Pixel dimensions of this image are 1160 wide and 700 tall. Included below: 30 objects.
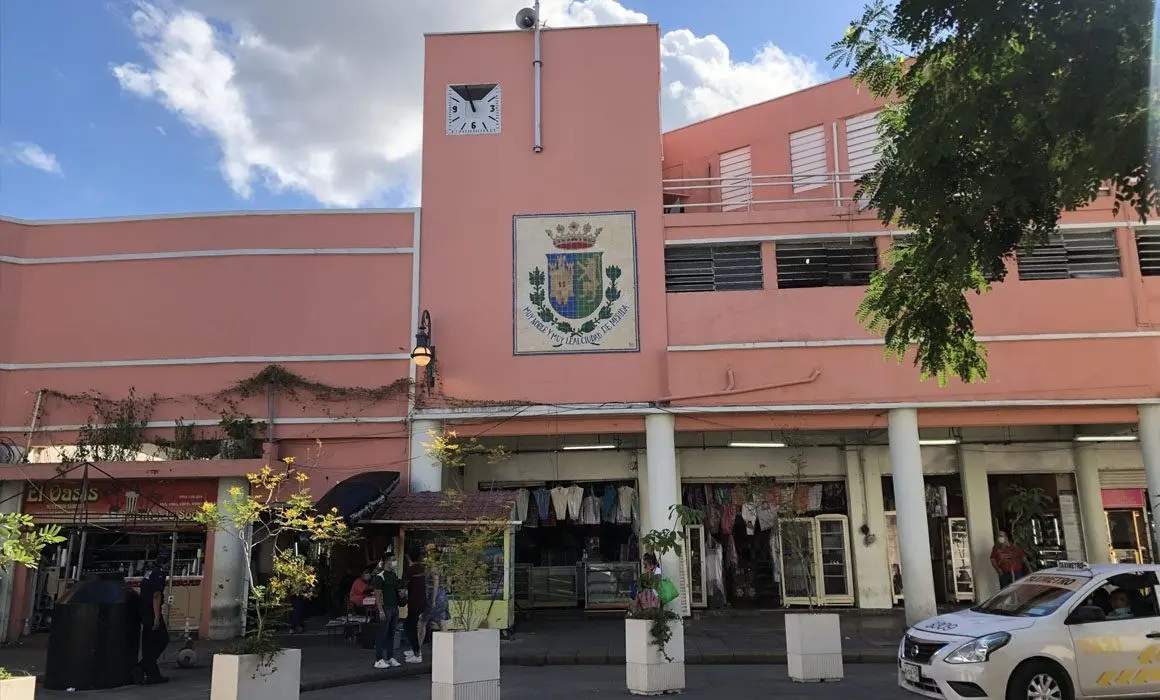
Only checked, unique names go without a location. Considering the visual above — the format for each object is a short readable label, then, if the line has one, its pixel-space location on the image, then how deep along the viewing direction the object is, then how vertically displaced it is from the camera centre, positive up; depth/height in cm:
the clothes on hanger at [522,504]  2002 +113
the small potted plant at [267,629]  851 -70
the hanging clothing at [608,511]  2033 +96
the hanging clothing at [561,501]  2022 +119
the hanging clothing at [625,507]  2028 +104
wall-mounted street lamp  1669 +384
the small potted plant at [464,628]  914 -79
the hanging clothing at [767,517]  2025 +78
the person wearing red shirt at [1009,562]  1781 -27
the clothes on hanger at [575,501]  2017 +119
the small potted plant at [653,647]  1046 -110
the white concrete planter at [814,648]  1113 -119
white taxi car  850 -96
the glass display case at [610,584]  1997 -67
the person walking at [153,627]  1214 -90
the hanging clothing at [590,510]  2023 +98
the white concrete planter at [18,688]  665 -94
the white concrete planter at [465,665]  910 -112
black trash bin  1162 -104
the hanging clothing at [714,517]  2050 +80
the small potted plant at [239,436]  1706 +234
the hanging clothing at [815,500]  2045 +115
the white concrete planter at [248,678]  847 -113
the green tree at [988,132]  864 +438
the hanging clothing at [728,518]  2031 +77
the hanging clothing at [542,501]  2020 +120
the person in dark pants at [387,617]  1300 -88
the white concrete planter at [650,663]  1045 -128
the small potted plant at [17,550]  662 +9
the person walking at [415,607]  1378 -79
